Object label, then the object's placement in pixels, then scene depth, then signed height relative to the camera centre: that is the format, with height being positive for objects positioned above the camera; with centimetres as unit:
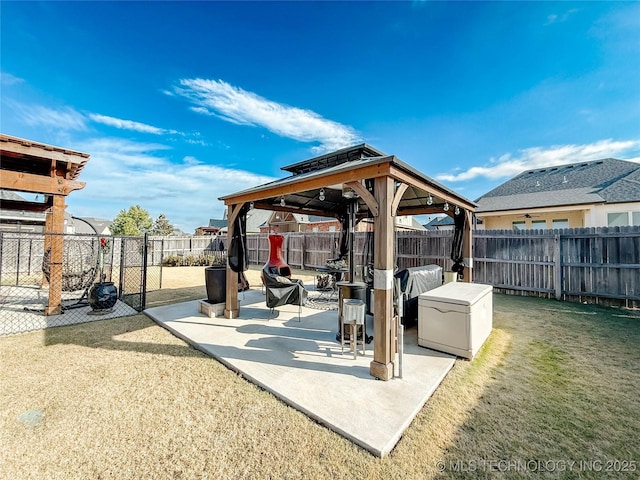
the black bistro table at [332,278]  727 -100
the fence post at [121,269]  628 -62
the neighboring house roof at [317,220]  2220 +251
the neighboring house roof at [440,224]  1832 +182
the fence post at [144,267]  612 -51
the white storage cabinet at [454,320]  366 -108
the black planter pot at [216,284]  574 -84
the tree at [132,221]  3506 +353
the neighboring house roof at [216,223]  3952 +369
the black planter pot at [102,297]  569 -115
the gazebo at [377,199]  305 +88
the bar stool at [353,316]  350 -94
